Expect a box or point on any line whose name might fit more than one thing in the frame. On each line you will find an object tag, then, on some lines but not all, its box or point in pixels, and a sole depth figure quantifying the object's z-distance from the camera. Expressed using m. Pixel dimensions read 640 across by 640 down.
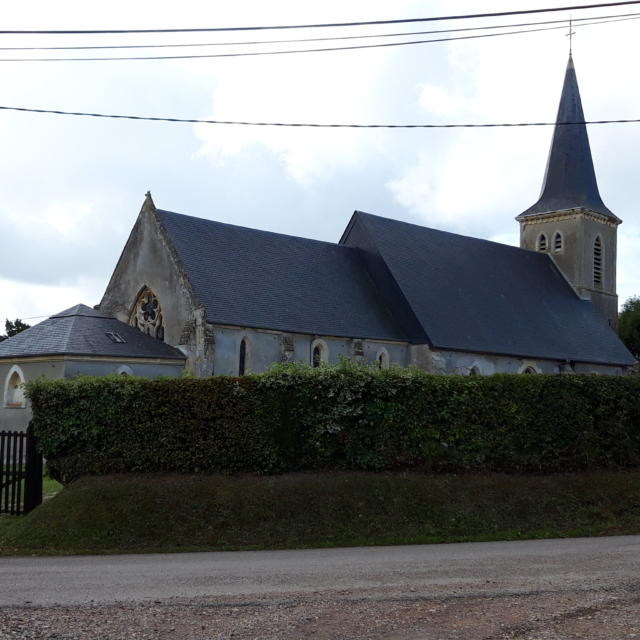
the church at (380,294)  31.70
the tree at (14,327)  52.12
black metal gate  17.31
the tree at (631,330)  59.06
